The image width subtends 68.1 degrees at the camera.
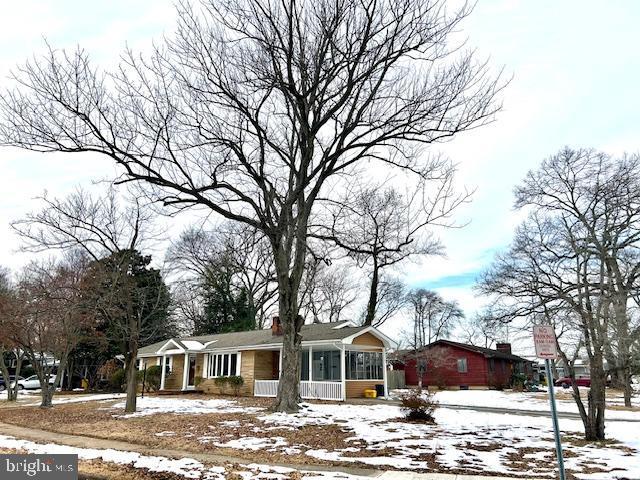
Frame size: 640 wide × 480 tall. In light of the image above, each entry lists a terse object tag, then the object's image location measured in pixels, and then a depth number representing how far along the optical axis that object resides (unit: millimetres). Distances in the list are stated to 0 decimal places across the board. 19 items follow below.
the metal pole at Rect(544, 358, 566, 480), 6133
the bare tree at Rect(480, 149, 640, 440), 11445
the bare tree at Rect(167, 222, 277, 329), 37906
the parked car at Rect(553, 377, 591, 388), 44481
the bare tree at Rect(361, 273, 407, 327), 46688
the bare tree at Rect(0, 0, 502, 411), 13562
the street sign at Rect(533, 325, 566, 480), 6414
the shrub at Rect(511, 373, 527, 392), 38531
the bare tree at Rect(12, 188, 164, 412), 17369
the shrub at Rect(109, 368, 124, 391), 34144
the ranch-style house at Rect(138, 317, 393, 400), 23969
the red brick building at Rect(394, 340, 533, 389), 37531
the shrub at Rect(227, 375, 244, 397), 27062
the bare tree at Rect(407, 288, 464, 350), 54250
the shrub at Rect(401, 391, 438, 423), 14789
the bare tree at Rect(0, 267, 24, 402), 21609
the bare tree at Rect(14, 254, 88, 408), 20547
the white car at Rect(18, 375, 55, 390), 41531
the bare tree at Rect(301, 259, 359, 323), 42094
